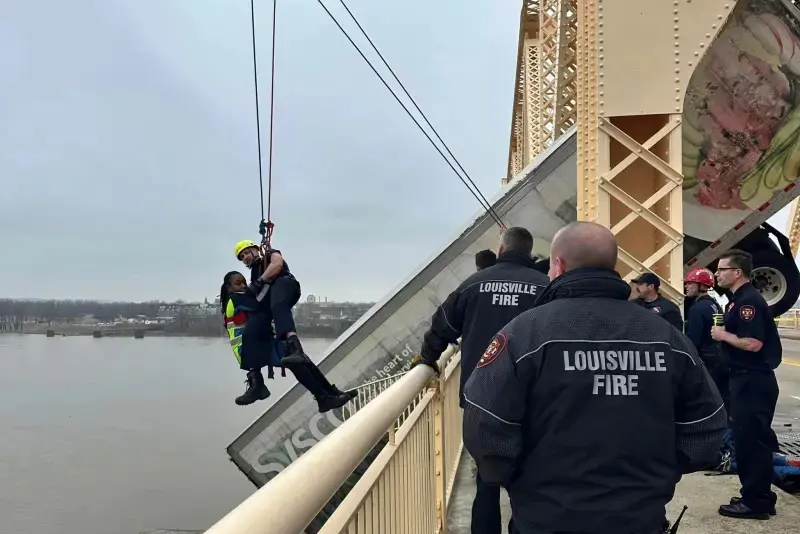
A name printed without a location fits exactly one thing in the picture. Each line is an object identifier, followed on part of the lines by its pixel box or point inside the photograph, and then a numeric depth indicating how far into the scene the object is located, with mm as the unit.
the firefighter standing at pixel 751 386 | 4180
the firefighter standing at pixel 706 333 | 5719
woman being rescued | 5660
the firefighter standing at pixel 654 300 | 4695
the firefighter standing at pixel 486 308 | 3543
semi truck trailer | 5629
